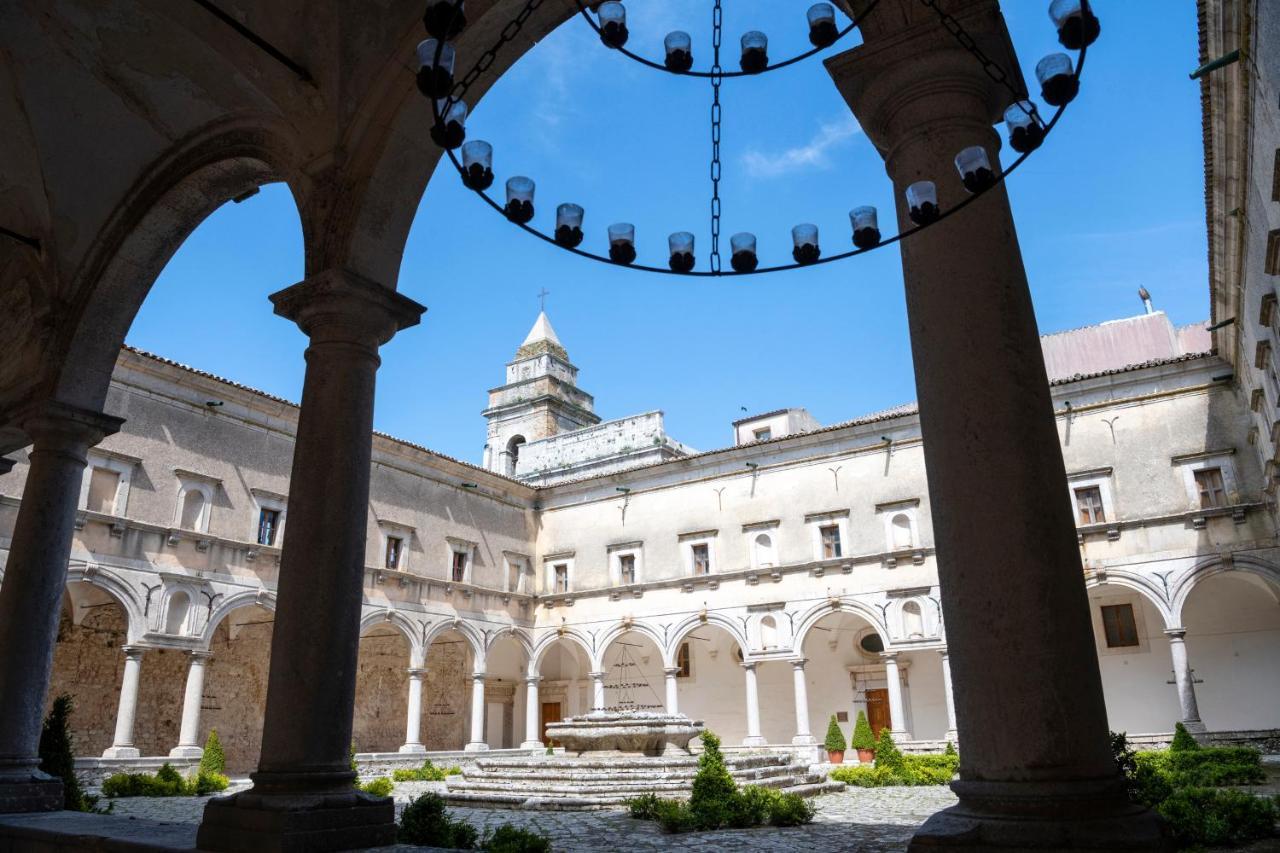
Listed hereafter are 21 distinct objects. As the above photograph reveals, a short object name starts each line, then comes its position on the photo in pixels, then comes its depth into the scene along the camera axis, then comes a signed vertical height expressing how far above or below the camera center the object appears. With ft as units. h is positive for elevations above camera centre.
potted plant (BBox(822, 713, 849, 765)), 68.95 -2.70
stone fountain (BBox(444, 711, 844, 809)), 40.42 -2.83
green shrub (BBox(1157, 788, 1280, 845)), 23.27 -2.98
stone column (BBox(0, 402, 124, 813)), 21.25 +3.20
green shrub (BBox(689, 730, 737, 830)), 30.01 -2.83
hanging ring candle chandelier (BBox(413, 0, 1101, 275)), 10.42 +7.58
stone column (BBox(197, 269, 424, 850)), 14.15 +1.86
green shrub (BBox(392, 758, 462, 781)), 58.49 -3.80
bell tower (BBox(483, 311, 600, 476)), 132.26 +44.13
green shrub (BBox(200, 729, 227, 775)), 50.14 -2.27
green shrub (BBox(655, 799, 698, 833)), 29.17 -3.40
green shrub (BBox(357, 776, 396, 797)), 45.73 -3.61
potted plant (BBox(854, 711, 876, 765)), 66.18 -2.40
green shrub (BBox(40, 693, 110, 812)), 28.30 -0.89
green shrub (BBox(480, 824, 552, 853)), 18.61 -2.62
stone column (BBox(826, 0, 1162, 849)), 8.21 +2.24
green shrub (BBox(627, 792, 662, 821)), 32.42 -3.39
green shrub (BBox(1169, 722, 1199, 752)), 52.37 -2.20
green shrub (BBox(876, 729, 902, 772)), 54.34 -2.82
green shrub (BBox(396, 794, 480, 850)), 22.07 -2.73
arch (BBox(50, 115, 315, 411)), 22.63 +12.32
